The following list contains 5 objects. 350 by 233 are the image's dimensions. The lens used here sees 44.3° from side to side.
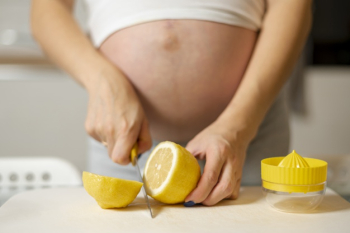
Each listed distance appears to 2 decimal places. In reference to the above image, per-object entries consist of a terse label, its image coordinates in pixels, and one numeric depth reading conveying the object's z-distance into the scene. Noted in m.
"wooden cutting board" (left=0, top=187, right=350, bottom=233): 0.55
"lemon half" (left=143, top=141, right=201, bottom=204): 0.61
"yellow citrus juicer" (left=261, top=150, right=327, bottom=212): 0.59
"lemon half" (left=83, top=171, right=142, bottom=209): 0.60
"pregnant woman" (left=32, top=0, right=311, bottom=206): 0.75
